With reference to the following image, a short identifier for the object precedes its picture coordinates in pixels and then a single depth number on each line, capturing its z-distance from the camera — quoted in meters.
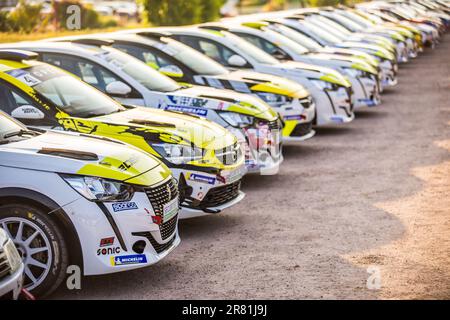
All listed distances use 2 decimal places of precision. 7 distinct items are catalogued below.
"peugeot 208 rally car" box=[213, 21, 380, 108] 15.28
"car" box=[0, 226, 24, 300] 5.08
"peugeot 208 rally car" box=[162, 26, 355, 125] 13.27
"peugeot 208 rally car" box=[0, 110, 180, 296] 6.15
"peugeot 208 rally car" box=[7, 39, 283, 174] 9.51
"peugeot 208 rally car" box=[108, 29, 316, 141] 11.45
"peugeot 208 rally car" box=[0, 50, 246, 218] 7.79
